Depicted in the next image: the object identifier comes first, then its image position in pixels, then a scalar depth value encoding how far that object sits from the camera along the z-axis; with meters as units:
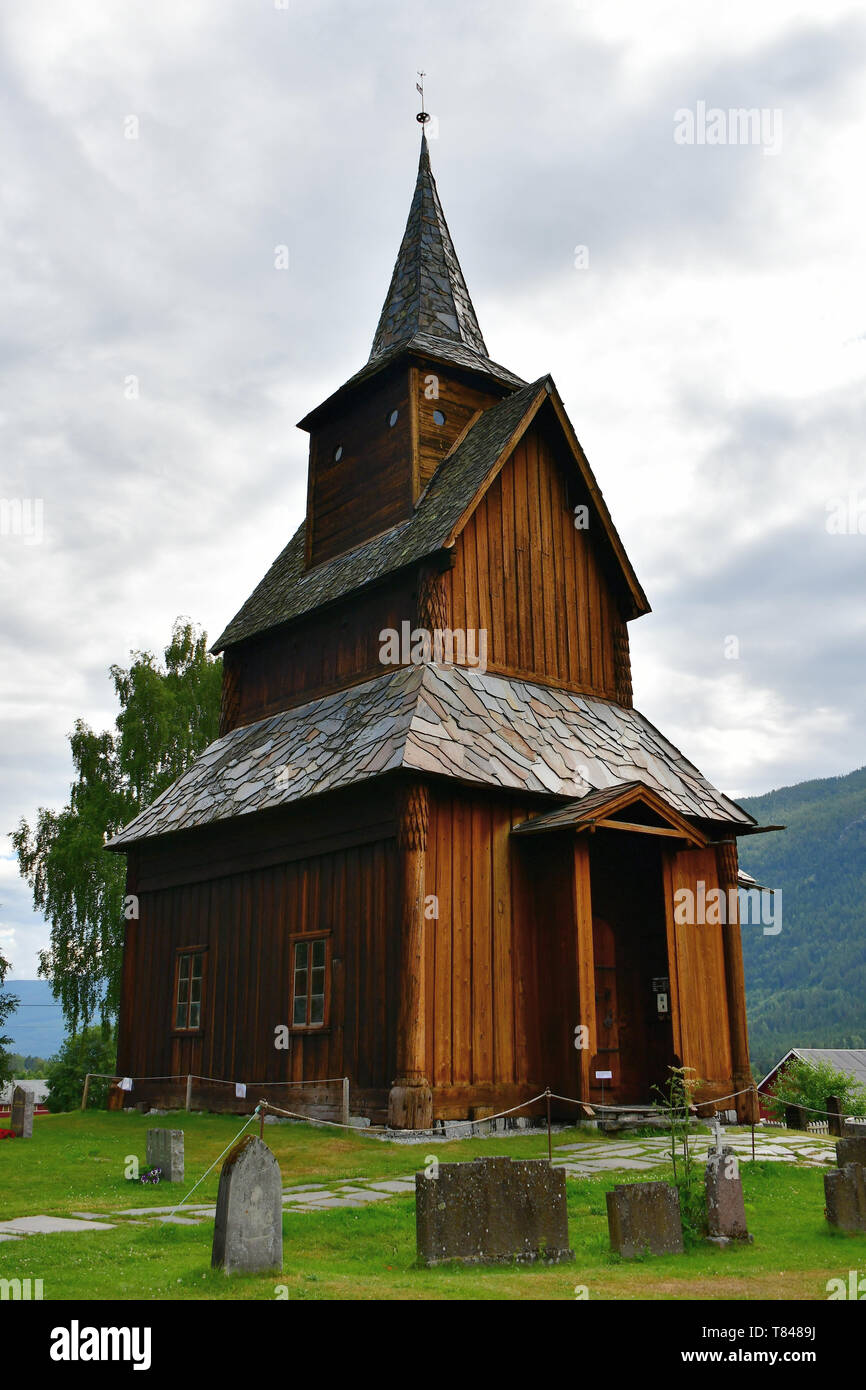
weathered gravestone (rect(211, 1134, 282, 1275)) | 6.74
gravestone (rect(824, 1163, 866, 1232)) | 8.63
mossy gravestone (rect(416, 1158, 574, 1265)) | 7.26
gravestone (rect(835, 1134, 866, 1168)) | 9.71
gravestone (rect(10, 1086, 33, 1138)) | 16.05
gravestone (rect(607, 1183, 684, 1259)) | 7.68
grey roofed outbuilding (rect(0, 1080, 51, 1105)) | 36.59
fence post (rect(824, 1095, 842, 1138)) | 15.35
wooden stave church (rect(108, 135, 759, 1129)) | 14.80
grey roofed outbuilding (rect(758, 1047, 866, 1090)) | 49.86
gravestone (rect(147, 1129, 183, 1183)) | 11.41
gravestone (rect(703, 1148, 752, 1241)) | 8.16
